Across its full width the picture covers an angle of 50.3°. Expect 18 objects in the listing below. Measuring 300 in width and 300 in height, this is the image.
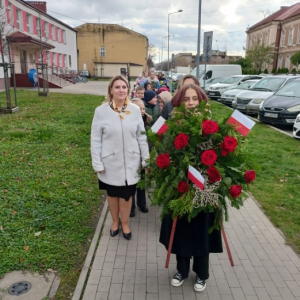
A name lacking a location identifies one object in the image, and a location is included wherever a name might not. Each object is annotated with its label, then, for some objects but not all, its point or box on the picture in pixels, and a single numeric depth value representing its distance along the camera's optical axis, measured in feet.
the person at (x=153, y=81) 36.98
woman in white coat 11.12
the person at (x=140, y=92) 18.59
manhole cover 9.41
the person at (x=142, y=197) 14.30
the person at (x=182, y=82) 13.17
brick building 163.63
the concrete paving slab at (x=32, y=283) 9.26
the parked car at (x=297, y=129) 28.63
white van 82.58
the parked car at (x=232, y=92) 54.63
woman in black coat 9.11
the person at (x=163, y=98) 17.13
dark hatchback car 33.53
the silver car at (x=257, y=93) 42.93
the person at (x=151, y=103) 16.42
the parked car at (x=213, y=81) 74.69
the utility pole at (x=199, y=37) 47.60
